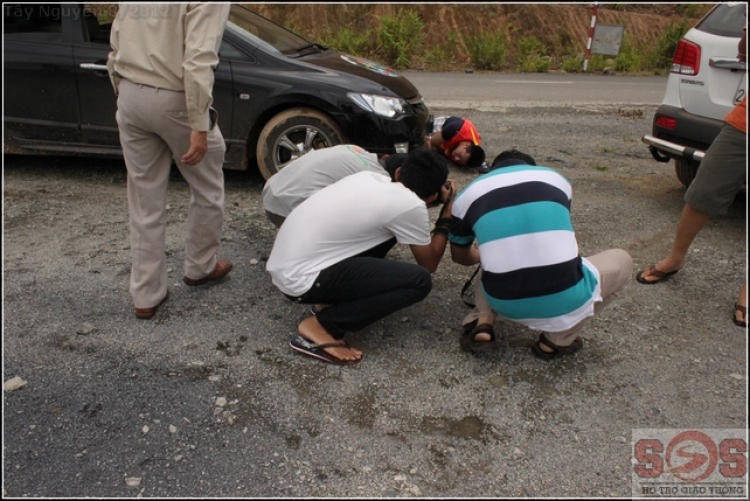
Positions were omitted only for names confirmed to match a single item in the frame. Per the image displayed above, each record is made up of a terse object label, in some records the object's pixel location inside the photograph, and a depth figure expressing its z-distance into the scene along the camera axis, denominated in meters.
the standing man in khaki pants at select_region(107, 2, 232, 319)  2.58
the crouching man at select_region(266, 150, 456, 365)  2.60
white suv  4.04
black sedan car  4.45
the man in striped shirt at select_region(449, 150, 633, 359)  2.47
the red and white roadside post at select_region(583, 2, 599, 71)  13.57
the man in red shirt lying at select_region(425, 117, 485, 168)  4.89
